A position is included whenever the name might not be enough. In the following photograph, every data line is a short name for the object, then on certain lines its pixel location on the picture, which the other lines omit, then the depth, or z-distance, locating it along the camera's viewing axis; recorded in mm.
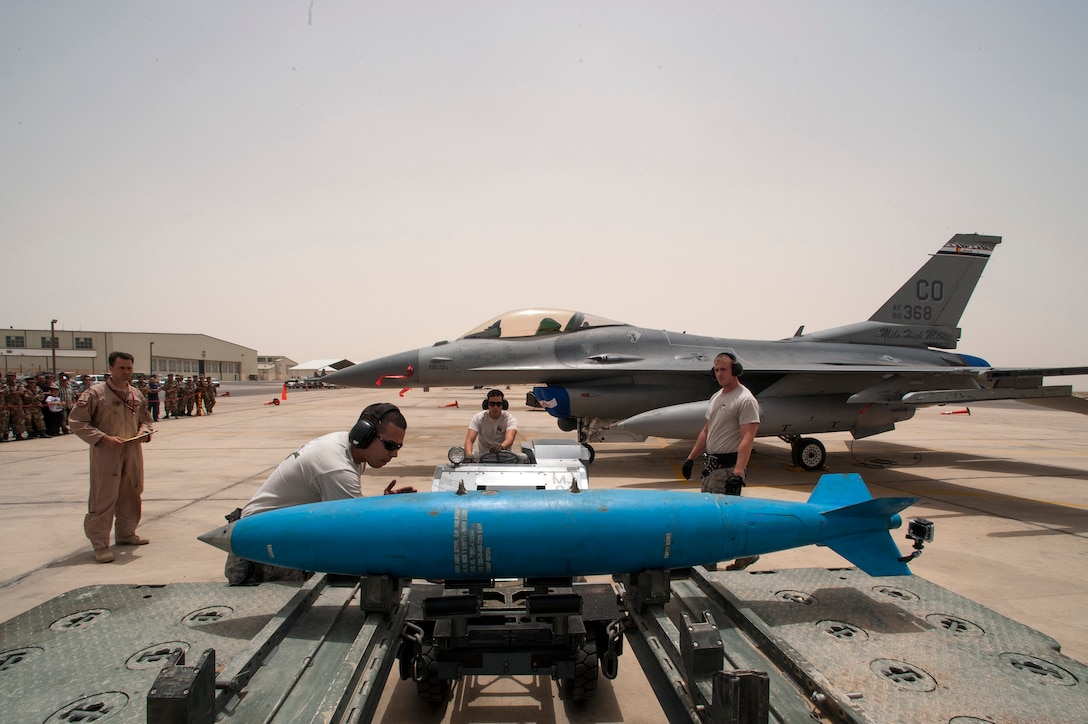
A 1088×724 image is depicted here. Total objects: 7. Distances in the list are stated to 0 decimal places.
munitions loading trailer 2188
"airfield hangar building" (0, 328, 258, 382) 78750
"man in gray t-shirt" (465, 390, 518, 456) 5949
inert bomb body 2887
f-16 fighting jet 9141
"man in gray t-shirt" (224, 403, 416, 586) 3232
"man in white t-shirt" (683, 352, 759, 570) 4352
